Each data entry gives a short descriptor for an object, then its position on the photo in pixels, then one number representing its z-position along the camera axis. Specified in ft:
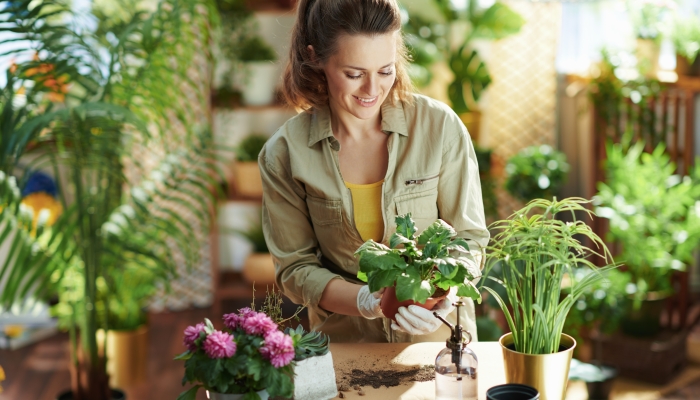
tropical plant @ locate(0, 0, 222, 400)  7.58
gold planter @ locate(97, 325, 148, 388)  10.98
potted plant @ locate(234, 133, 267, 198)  13.94
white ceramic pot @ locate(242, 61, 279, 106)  14.03
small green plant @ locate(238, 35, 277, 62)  14.01
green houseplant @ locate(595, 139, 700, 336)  10.43
